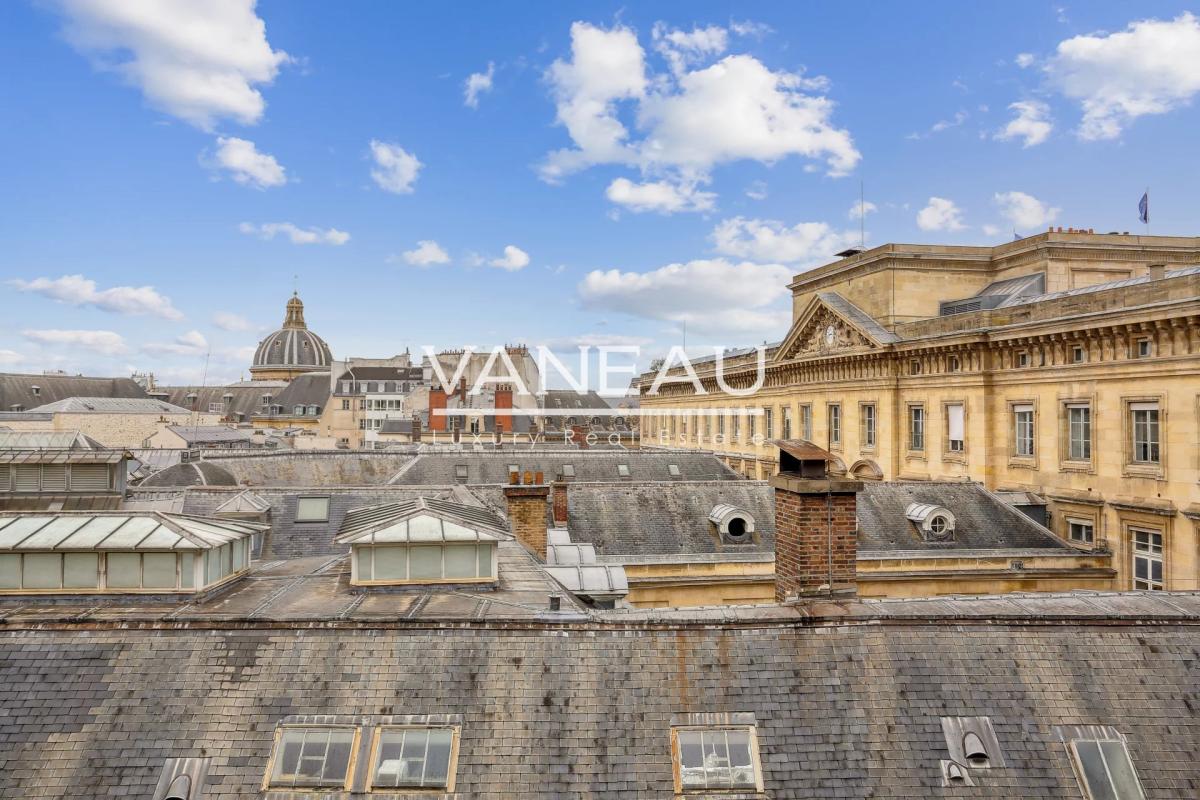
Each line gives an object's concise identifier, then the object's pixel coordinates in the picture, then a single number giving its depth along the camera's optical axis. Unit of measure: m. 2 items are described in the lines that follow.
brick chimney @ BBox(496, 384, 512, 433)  70.75
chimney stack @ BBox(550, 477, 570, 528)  21.38
